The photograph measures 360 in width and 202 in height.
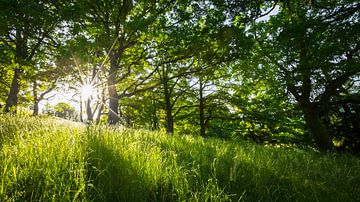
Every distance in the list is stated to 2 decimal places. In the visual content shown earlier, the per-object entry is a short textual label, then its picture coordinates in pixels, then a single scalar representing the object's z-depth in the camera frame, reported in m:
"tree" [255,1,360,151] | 4.67
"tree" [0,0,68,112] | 6.80
